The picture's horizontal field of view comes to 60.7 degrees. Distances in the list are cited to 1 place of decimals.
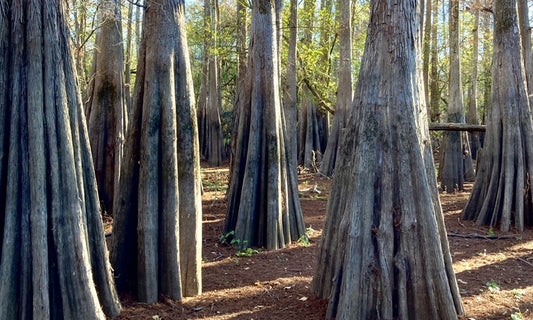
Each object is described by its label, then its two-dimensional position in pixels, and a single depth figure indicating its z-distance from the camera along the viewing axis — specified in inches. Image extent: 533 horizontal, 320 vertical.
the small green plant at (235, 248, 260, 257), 296.5
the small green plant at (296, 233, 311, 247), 324.5
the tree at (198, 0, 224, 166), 836.3
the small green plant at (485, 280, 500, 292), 222.0
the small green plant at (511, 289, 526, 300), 214.8
